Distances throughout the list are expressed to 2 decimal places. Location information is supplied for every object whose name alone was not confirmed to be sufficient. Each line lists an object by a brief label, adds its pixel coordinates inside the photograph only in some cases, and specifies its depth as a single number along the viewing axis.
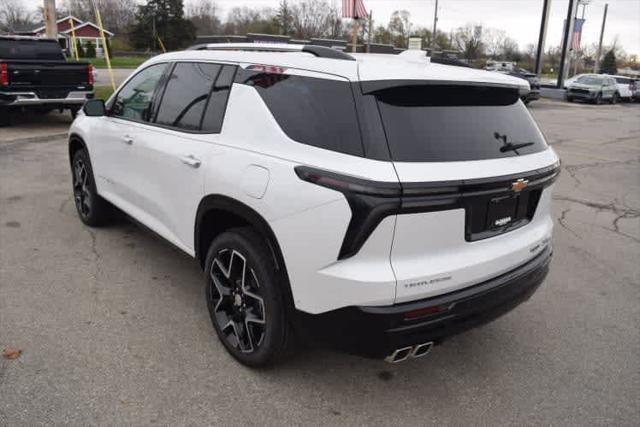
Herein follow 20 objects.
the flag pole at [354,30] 19.79
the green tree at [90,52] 60.95
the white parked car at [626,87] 34.69
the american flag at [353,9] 19.66
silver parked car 30.53
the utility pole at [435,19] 55.46
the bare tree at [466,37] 73.72
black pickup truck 10.91
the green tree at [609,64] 77.77
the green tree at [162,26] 72.56
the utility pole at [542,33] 33.47
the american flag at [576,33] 34.81
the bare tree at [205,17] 90.19
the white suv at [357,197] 2.40
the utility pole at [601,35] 64.62
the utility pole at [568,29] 33.41
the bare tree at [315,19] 77.06
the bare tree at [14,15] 72.58
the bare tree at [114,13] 88.19
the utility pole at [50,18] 15.75
